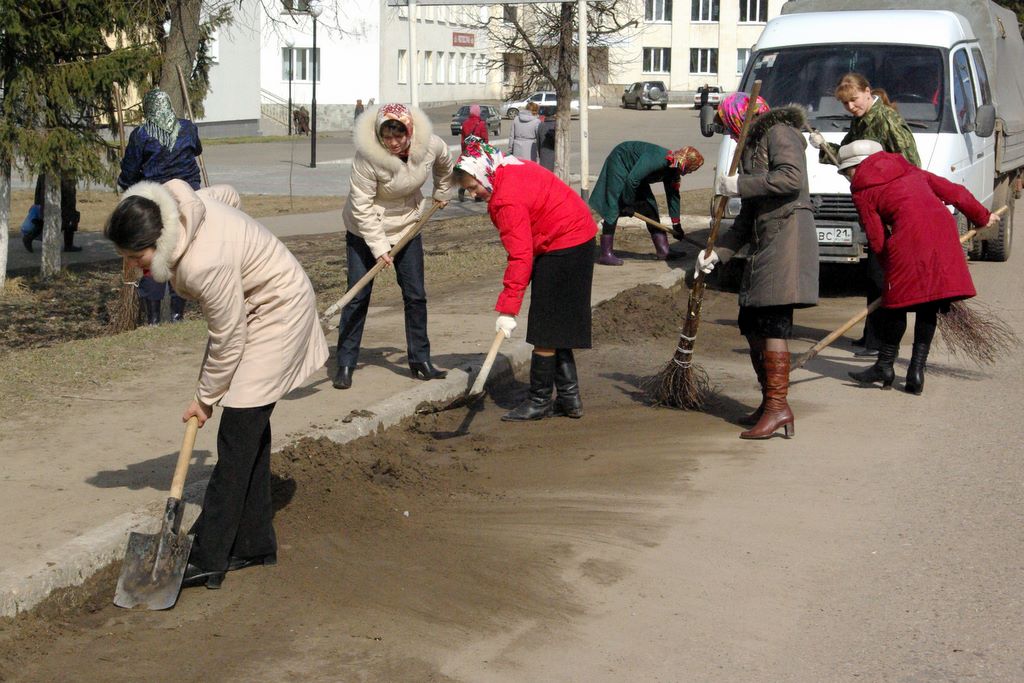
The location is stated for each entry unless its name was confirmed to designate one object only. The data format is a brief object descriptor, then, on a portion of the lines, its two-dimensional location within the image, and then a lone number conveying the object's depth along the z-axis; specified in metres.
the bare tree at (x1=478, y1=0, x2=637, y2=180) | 21.31
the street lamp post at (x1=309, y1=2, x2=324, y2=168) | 32.78
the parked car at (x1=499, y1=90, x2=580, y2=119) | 51.44
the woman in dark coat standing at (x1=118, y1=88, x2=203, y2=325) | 9.72
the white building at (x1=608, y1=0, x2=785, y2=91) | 73.56
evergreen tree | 12.75
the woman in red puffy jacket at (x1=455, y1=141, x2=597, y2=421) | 6.57
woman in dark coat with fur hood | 6.63
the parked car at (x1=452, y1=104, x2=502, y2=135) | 45.00
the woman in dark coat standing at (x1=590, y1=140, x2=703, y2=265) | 12.84
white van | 11.61
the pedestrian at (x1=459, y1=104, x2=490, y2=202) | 21.91
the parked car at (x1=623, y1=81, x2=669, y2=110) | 65.38
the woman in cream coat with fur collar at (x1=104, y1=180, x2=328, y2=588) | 4.29
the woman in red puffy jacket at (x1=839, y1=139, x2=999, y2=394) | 7.71
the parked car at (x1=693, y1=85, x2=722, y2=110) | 62.08
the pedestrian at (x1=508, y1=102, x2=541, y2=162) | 22.78
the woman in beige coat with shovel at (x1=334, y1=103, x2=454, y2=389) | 7.23
